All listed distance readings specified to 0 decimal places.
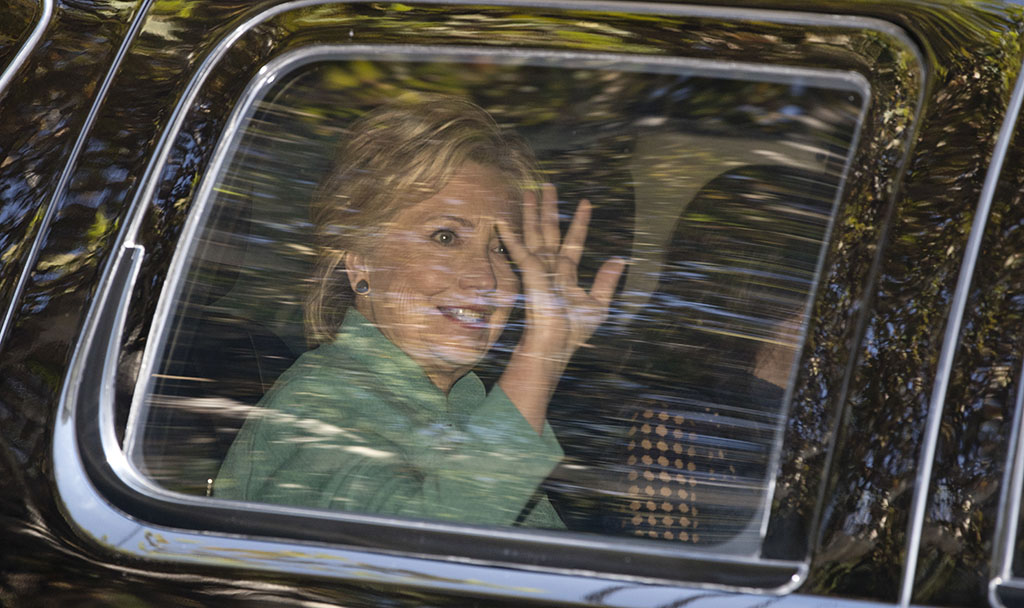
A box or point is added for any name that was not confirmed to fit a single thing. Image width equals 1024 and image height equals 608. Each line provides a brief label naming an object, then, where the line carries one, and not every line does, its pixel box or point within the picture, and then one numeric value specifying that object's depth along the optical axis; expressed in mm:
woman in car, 9022
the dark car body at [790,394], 8943
